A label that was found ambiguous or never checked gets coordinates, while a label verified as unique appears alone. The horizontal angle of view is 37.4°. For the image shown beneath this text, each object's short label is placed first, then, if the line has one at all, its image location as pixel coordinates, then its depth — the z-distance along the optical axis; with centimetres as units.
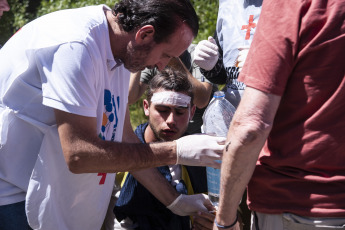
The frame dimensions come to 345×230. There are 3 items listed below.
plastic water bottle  271
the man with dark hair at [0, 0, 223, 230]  201
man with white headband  304
